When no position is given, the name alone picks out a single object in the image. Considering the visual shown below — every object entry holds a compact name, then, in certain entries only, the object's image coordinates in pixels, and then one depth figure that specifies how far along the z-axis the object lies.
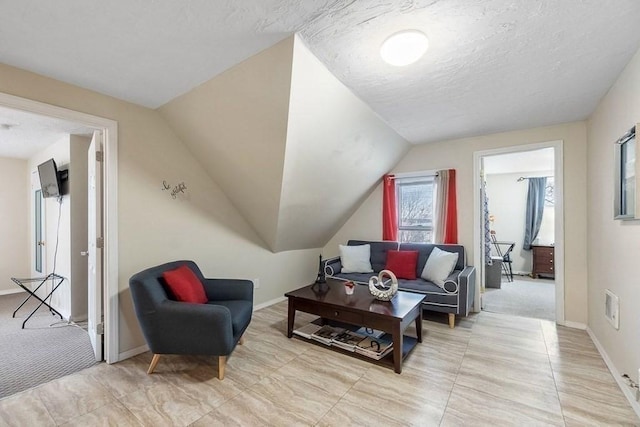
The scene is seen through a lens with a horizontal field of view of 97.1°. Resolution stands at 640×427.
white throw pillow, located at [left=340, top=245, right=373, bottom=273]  4.02
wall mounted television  3.50
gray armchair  2.03
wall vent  2.12
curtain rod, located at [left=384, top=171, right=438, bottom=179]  3.99
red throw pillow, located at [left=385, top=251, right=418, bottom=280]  3.67
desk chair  5.81
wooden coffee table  2.25
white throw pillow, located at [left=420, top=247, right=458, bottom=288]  3.26
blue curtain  6.07
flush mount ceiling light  1.67
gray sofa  3.04
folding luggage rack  3.48
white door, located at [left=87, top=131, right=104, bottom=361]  2.43
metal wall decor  2.75
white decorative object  2.66
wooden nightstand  5.66
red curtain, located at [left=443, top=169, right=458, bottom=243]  3.79
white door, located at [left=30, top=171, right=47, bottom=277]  4.25
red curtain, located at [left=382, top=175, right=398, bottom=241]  4.28
